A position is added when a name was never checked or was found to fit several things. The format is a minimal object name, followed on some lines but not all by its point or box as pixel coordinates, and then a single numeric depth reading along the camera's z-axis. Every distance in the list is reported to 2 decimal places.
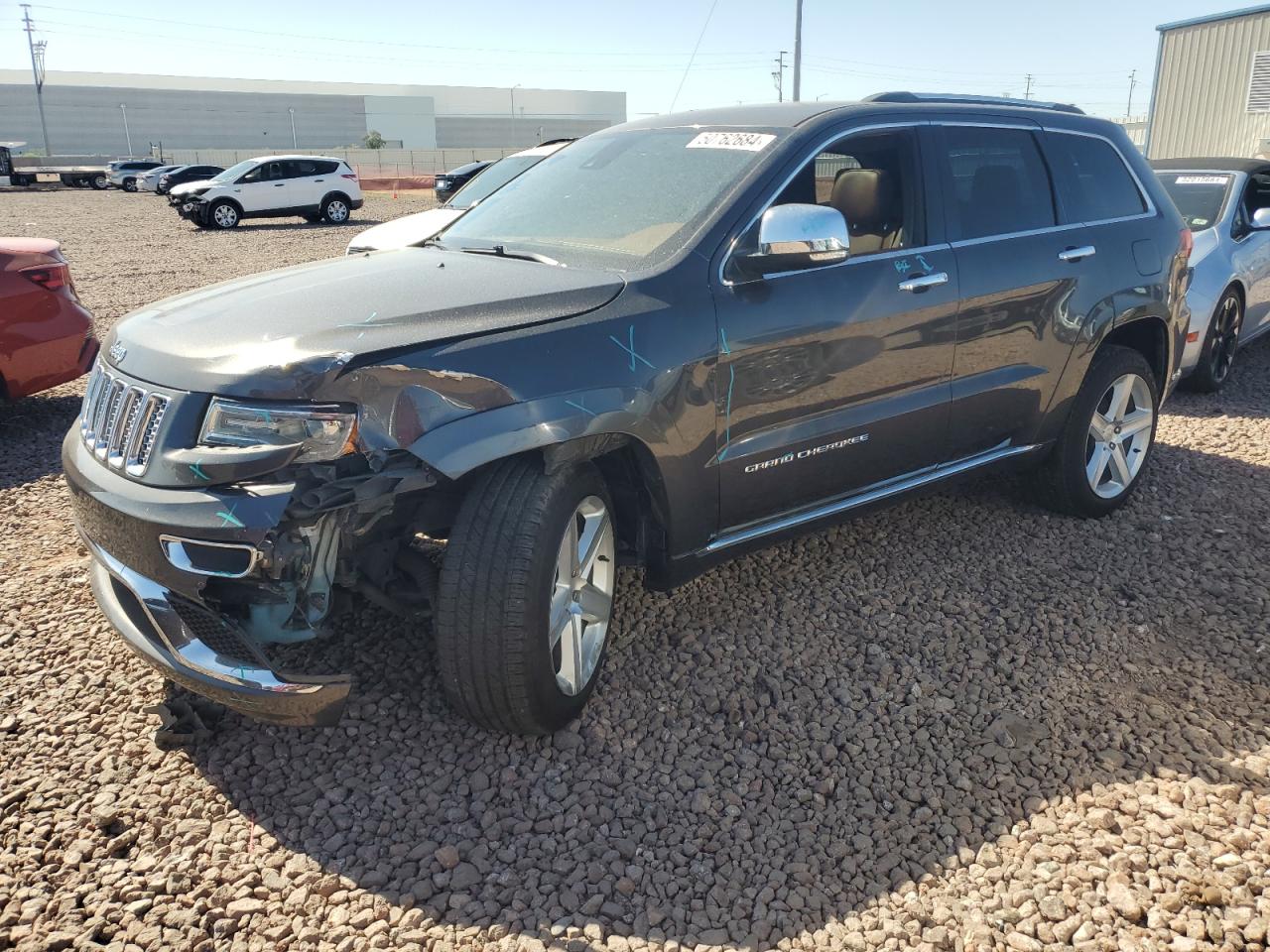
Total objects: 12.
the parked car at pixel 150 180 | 40.78
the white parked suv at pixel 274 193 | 23.06
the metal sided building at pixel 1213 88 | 19.23
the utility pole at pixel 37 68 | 79.06
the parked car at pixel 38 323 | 5.92
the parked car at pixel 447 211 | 7.88
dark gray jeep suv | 2.61
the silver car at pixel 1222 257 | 6.99
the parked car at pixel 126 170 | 43.56
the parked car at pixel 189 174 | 33.84
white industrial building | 88.44
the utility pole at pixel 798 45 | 33.53
